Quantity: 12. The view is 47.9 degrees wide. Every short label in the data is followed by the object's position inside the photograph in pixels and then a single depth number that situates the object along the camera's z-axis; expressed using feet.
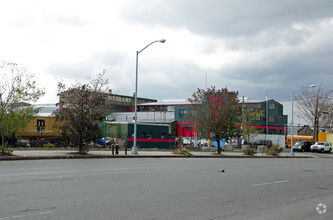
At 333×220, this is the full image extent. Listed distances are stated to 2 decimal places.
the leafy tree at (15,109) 74.23
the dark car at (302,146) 191.72
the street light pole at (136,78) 97.35
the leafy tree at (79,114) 86.48
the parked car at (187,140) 209.35
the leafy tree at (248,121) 141.49
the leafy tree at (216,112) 122.21
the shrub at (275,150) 128.16
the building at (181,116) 258.98
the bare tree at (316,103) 203.72
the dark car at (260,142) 192.70
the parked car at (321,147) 187.32
